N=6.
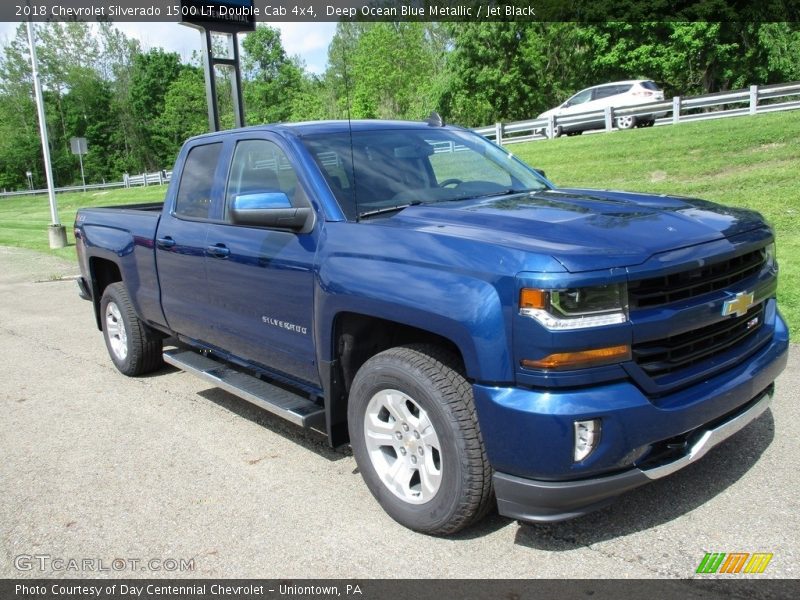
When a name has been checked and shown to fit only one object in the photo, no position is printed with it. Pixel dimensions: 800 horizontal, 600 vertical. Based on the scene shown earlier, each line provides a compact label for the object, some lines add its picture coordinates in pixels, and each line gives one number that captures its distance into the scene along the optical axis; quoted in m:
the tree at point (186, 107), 65.31
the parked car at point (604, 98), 23.55
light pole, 17.03
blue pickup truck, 2.77
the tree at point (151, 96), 74.75
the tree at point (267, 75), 40.41
